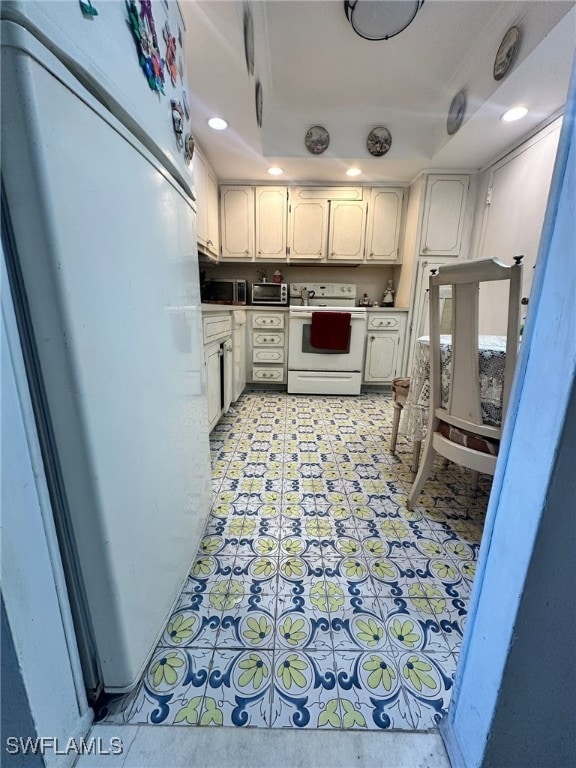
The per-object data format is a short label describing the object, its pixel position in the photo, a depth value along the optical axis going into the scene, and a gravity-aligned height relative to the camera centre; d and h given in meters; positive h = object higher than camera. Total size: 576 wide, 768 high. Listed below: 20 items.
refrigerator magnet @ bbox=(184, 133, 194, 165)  0.95 +0.50
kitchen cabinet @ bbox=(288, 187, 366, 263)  3.09 +0.86
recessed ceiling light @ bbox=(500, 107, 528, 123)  1.92 +1.24
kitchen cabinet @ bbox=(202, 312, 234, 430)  1.76 -0.36
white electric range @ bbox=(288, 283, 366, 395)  2.93 -0.50
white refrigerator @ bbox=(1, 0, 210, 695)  0.42 +0.02
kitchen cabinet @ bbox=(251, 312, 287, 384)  3.04 -0.39
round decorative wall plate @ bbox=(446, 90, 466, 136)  2.16 +1.43
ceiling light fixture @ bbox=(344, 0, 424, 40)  1.62 +1.58
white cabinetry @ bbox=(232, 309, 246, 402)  2.59 -0.38
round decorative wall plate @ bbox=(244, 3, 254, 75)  1.51 +1.39
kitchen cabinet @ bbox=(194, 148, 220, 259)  2.46 +0.89
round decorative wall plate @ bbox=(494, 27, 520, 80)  1.64 +1.41
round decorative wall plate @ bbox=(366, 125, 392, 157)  2.62 +1.43
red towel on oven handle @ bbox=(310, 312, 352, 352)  2.87 -0.19
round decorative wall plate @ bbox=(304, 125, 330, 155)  2.64 +1.45
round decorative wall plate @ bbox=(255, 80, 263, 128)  1.99 +1.39
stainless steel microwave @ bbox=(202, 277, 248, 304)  3.25 +0.18
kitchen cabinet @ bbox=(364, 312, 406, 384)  3.04 -0.36
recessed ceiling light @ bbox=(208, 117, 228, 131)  2.02 +1.22
